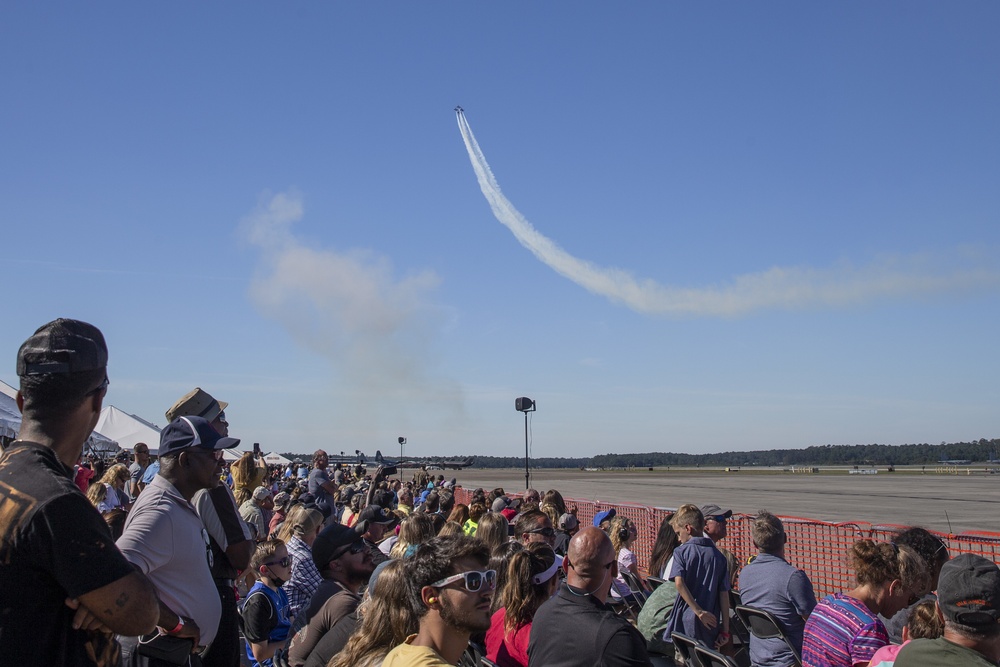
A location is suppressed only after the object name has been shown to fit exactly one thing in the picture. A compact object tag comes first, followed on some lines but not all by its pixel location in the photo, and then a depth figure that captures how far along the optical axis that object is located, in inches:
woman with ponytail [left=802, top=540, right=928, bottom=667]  150.3
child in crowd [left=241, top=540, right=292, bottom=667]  186.5
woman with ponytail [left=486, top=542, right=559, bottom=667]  168.2
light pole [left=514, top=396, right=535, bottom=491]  735.7
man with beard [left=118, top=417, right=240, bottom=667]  113.5
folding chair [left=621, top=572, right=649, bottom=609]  303.8
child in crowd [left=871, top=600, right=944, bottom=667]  131.6
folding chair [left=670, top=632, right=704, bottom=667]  187.9
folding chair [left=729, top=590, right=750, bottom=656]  291.0
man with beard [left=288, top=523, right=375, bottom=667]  166.7
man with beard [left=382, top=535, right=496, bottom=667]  106.2
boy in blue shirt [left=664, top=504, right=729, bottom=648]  235.3
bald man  134.6
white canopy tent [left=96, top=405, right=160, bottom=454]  1060.3
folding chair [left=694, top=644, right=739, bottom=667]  173.5
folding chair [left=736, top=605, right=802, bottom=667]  211.5
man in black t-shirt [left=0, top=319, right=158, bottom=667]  68.7
